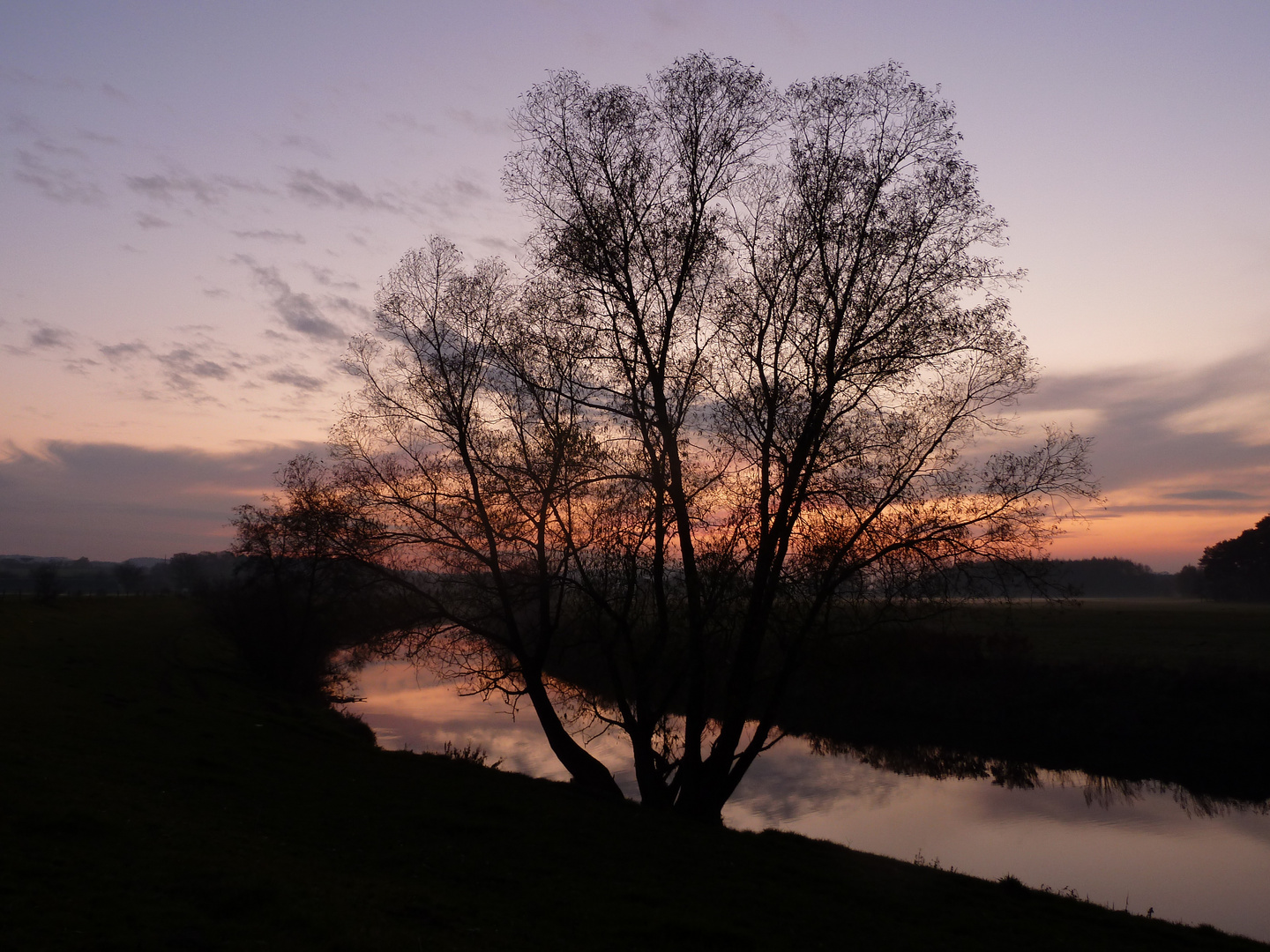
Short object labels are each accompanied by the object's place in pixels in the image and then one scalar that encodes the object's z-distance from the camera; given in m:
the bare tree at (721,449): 16.88
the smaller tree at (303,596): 18.61
